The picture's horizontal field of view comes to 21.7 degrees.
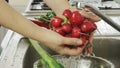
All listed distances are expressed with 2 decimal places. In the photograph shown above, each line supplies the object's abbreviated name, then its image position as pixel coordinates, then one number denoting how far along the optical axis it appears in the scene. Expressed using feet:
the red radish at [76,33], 2.89
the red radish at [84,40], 2.84
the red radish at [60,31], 2.98
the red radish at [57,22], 3.10
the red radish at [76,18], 2.99
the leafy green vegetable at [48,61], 2.97
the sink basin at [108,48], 4.20
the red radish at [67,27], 2.95
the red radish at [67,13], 3.12
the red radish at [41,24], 3.79
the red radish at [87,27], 2.95
